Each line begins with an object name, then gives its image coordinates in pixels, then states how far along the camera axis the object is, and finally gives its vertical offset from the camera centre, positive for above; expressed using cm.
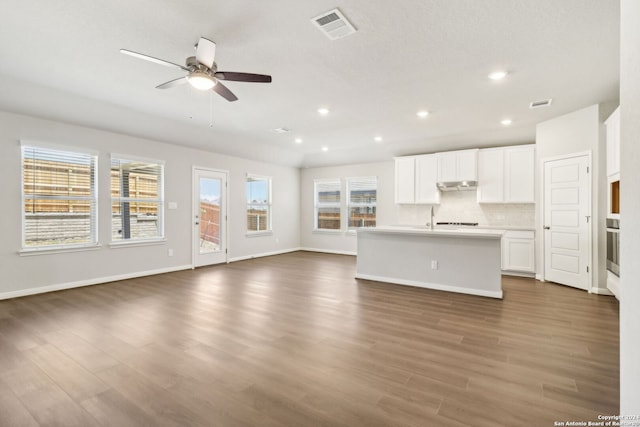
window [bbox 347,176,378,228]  851 +32
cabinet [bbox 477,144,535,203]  591 +74
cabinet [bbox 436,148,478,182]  641 +100
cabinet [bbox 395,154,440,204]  700 +75
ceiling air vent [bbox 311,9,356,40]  249 +159
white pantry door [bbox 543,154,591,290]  470 -16
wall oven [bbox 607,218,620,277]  400 -46
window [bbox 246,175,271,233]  812 +24
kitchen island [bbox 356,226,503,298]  441 -74
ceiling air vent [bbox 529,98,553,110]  440 +158
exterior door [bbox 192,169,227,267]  673 -10
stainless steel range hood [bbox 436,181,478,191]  653 +57
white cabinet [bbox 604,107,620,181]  395 +91
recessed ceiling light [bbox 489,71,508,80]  350 +158
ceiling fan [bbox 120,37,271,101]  268 +130
